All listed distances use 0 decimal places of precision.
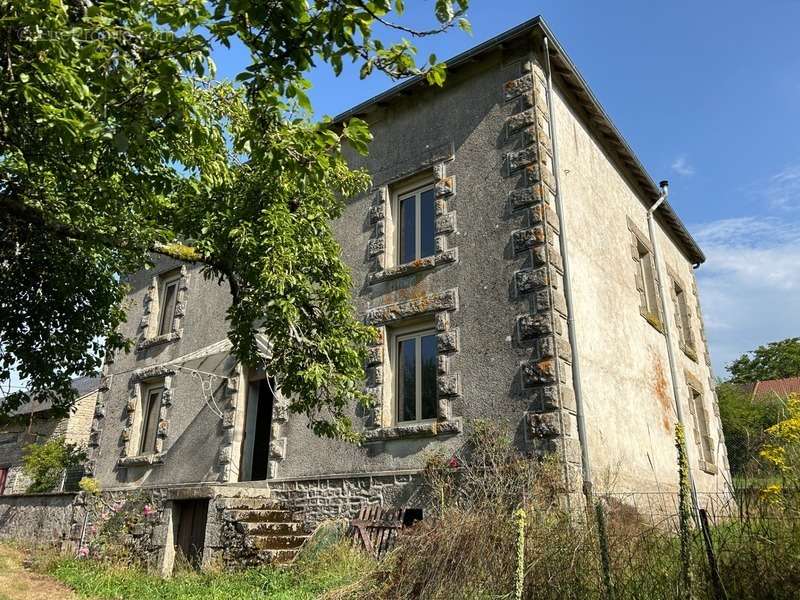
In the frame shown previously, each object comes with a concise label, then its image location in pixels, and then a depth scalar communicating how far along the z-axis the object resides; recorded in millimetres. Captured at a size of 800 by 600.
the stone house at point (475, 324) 8227
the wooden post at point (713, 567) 3344
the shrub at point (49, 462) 16609
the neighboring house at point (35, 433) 22344
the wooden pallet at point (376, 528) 7918
